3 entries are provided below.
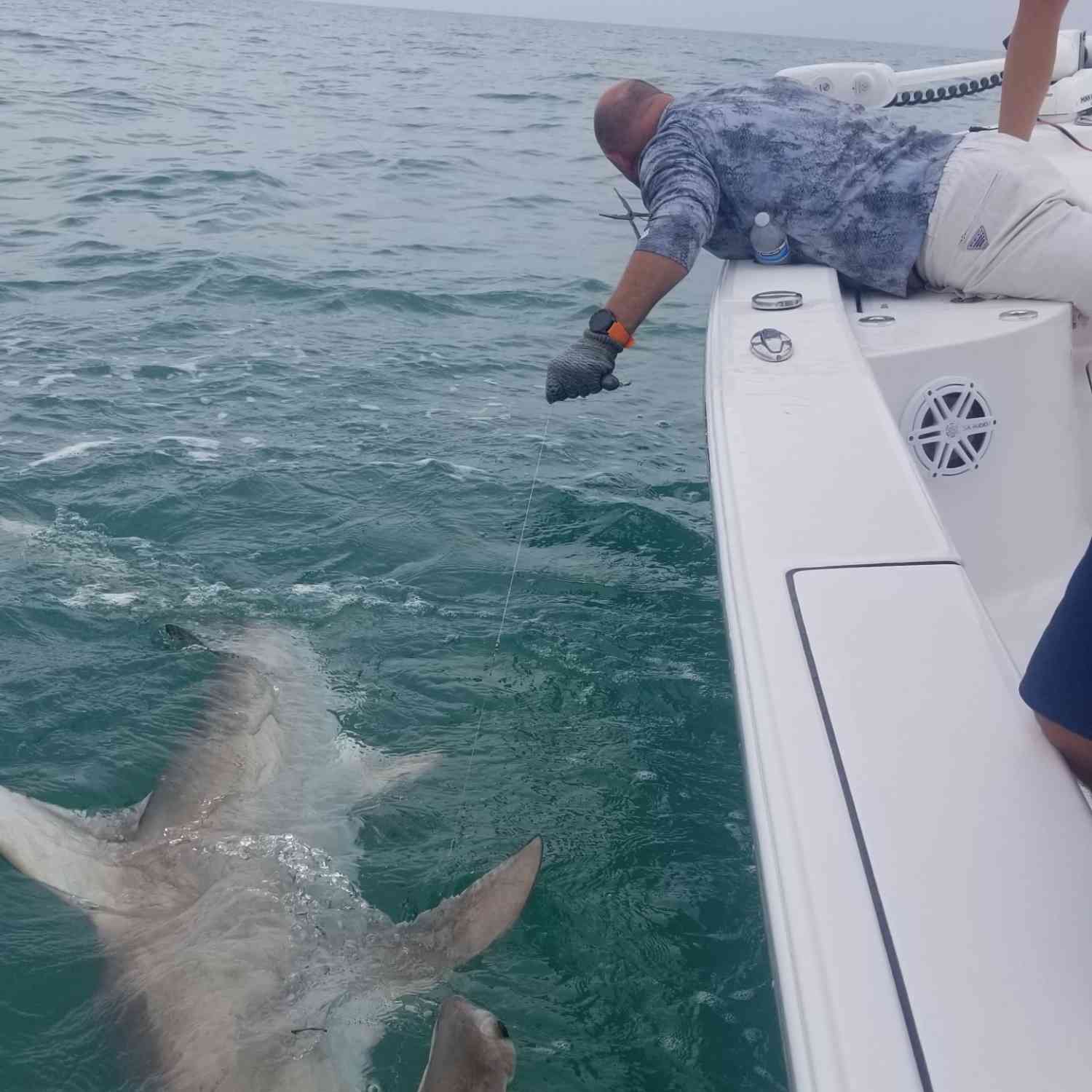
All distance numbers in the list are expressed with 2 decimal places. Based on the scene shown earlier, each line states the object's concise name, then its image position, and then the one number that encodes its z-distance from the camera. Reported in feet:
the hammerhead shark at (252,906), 8.89
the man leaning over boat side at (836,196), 12.28
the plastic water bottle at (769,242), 13.63
